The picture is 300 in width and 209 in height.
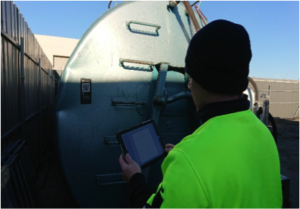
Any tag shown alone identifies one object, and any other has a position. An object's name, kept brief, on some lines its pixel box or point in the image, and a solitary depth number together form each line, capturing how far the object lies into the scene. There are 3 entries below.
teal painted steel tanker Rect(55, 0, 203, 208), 2.05
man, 0.65
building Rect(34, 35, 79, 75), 17.84
